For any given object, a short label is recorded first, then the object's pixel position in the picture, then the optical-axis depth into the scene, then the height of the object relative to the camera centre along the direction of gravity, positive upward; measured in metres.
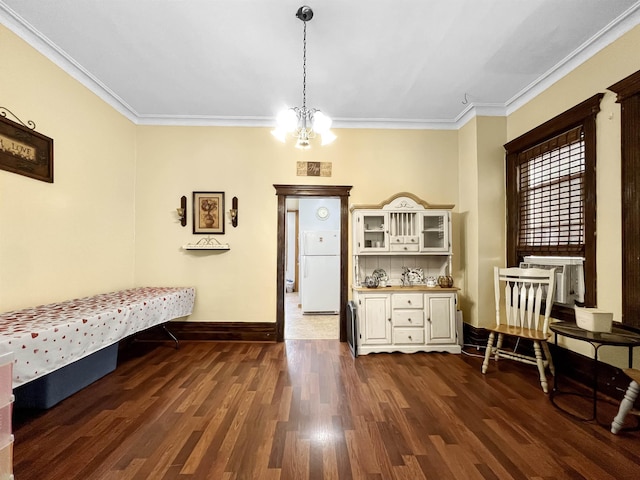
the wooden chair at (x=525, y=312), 2.83 -0.71
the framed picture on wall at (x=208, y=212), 4.20 +0.40
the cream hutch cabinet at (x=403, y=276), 3.71 -0.45
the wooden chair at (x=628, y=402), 1.98 -1.04
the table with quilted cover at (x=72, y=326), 1.91 -0.64
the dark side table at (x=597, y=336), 2.07 -0.67
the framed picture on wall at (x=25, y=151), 2.43 +0.76
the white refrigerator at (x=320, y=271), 6.15 -0.59
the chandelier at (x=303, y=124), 2.45 +0.96
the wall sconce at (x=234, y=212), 4.16 +0.40
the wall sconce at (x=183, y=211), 4.13 +0.41
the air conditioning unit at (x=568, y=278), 2.93 -0.35
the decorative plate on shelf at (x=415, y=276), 4.05 -0.45
